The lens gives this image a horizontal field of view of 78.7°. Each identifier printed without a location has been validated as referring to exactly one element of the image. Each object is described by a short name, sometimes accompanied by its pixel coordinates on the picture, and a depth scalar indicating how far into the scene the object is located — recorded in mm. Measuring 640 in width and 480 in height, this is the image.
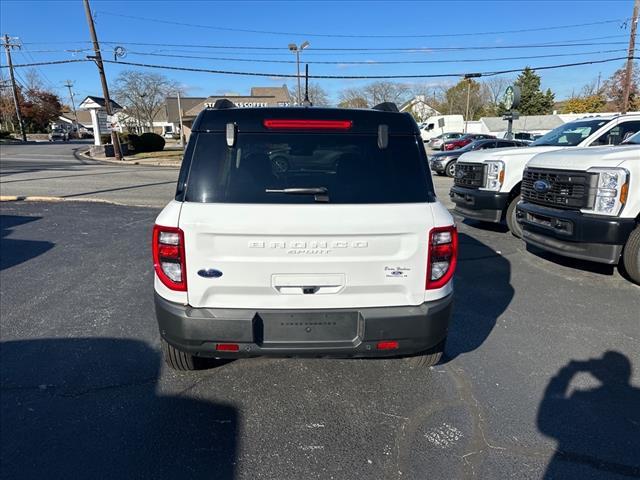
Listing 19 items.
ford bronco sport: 2270
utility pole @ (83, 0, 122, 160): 23484
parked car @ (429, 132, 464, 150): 36284
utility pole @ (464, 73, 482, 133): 30666
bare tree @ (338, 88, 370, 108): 68125
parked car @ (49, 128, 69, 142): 62709
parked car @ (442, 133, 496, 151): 27547
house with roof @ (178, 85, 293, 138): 44153
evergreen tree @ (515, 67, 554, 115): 62375
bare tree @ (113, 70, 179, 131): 56500
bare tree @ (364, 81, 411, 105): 75131
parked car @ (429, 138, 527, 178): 17797
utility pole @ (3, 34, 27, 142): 48688
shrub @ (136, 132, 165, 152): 30234
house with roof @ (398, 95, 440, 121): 80062
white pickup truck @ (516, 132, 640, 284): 4457
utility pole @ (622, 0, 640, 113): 24797
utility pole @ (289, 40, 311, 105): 32562
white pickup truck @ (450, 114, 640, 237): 6543
